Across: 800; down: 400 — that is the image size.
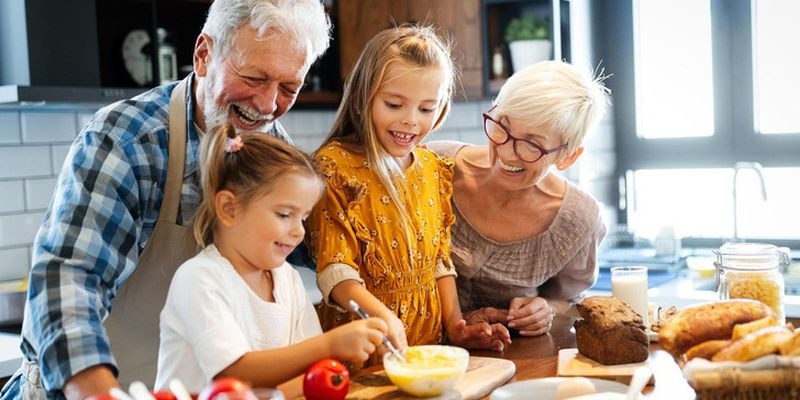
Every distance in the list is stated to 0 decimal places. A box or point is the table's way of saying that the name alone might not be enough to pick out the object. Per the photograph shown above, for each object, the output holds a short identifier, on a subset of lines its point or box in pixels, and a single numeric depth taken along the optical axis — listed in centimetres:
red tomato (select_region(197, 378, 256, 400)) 124
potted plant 446
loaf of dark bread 188
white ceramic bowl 167
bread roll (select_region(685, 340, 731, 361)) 153
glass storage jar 190
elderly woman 235
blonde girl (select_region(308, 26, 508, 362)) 210
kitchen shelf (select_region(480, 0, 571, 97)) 449
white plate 166
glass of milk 218
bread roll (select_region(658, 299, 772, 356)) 161
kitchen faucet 453
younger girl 168
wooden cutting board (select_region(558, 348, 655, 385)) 182
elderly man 175
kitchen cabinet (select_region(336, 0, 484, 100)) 440
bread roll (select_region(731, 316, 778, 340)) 152
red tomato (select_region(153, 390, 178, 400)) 142
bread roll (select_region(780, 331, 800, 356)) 142
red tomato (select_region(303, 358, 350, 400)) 160
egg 163
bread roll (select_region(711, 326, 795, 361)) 143
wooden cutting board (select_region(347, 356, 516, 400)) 172
